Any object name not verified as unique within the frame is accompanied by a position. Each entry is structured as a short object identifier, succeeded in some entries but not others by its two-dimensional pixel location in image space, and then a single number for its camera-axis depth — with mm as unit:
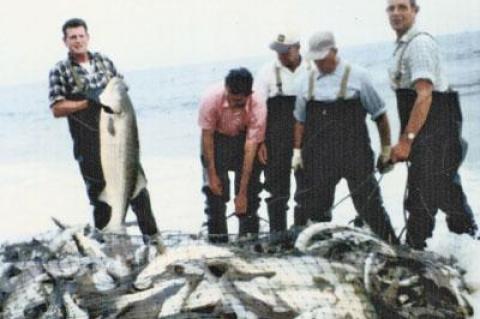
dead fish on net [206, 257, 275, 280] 5762
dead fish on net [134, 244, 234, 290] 5824
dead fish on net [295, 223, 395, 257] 6418
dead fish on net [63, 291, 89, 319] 5594
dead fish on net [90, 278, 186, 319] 5512
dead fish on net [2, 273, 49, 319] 5809
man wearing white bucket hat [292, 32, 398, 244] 7352
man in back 7996
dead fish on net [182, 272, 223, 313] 5430
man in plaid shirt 7930
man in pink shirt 7742
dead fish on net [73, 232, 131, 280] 6227
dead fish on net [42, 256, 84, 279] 6126
